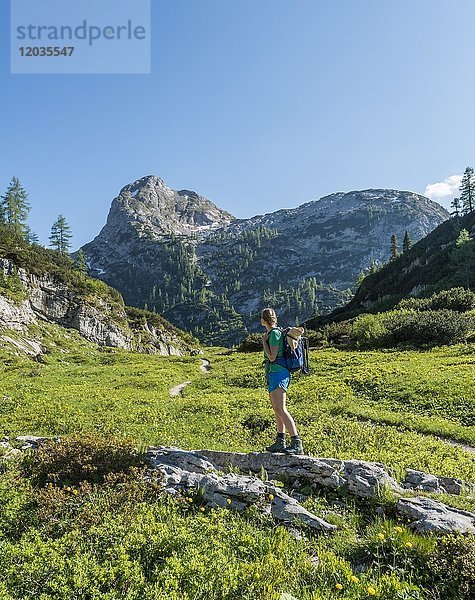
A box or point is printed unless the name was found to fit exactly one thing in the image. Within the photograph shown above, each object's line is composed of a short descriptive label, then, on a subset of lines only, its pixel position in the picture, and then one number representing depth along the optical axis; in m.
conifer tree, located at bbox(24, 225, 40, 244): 103.36
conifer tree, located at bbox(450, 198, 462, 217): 137.44
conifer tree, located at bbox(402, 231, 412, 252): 106.06
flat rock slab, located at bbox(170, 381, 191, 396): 24.57
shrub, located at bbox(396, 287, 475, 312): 40.80
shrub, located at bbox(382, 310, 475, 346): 31.50
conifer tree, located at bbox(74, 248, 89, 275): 100.43
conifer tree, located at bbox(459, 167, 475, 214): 127.49
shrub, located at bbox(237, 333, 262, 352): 54.03
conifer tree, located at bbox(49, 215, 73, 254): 112.31
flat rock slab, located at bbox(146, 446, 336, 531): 6.86
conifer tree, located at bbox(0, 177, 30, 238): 100.31
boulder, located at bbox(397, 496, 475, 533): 5.99
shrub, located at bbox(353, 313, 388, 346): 37.25
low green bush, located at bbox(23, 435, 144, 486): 8.22
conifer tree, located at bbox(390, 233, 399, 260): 110.86
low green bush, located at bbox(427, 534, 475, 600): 4.96
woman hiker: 9.27
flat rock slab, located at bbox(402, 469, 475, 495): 8.44
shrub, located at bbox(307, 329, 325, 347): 45.63
